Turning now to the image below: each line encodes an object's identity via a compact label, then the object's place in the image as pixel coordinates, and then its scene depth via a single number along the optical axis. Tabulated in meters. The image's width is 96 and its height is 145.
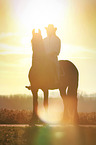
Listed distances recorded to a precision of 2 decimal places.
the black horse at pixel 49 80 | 16.00
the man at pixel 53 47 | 16.31
